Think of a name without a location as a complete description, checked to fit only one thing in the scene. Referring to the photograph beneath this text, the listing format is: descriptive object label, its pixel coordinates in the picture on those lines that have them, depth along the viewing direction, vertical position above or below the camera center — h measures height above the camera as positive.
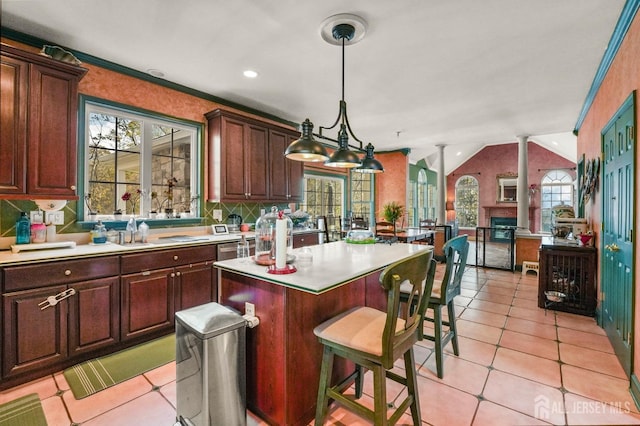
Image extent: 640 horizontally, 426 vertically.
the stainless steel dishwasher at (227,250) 3.37 -0.44
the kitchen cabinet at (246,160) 3.86 +0.72
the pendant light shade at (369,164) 3.08 +0.49
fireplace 10.54 -0.40
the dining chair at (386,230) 5.69 -0.34
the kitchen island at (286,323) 1.68 -0.65
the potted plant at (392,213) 6.04 -0.01
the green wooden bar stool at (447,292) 2.22 -0.63
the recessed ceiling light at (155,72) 3.22 +1.51
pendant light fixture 2.29 +0.65
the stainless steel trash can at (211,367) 1.58 -0.85
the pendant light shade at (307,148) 2.26 +0.48
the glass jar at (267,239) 2.02 -0.21
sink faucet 3.05 -0.17
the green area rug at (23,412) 1.83 -1.27
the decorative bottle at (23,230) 2.50 -0.16
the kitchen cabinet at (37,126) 2.29 +0.68
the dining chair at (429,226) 6.76 -0.32
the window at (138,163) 3.11 +0.55
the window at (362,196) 8.16 +0.44
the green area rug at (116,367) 2.20 -1.25
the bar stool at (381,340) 1.41 -0.66
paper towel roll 1.79 -0.19
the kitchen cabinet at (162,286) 2.67 -0.73
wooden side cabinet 3.50 -0.77
